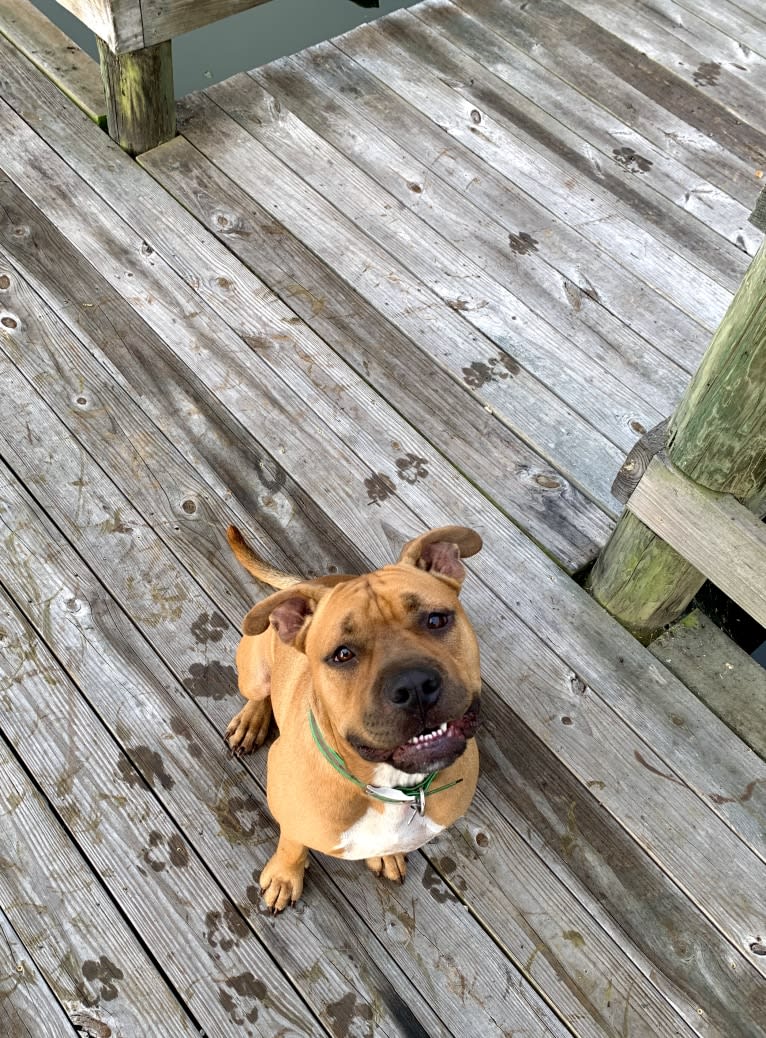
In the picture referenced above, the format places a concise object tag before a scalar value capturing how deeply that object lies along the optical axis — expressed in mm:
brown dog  1680
